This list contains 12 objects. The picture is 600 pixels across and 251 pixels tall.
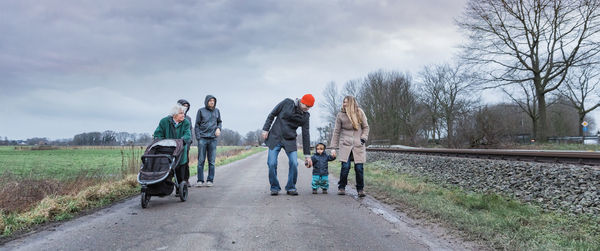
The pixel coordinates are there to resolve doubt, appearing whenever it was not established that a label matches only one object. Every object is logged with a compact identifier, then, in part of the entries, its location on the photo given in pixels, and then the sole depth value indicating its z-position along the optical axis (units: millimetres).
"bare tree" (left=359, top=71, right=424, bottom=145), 43906
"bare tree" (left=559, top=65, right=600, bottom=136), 28344
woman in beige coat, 6973
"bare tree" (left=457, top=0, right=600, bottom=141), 20859
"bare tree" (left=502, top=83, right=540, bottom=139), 35625
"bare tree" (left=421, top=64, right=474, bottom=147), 41062
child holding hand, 7449
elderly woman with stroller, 6703
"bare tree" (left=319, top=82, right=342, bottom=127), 57562
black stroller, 5578
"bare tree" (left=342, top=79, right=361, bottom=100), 50706
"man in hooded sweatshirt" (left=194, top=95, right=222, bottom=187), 8492
